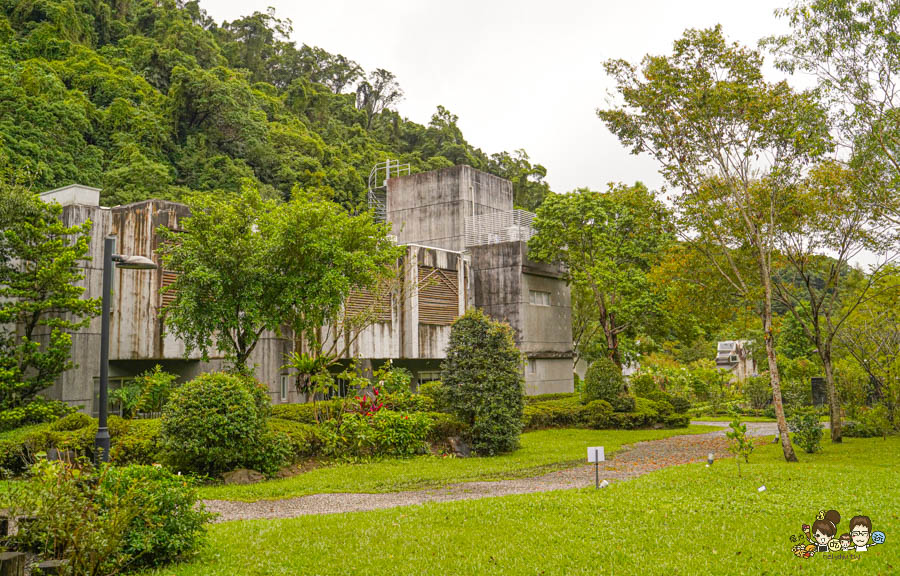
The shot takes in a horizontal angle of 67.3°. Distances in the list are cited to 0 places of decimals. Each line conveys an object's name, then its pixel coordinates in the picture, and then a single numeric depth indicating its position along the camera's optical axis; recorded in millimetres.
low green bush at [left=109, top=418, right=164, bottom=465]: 12930
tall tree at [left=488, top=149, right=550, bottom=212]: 55656
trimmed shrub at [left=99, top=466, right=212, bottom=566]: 6609
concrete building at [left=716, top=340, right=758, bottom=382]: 52281
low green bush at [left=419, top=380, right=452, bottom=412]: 18103
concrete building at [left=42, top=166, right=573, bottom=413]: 18812
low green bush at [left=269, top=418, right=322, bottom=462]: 14625
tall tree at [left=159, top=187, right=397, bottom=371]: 17516
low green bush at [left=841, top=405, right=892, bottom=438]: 19578
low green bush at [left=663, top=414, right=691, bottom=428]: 25872
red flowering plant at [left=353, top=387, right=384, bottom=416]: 16781
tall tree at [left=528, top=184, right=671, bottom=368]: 29094
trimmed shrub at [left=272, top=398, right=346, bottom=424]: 16844
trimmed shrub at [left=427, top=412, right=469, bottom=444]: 17422
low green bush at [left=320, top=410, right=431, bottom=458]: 15695
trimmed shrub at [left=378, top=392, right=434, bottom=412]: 17734
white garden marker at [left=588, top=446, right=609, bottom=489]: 10531
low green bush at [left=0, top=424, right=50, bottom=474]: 12773
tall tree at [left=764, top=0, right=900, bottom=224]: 15570
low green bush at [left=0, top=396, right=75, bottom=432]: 15109
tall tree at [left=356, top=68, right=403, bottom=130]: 72938
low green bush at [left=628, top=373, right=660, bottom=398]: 28095
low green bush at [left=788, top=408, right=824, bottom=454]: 16406
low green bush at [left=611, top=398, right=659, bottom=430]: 24797
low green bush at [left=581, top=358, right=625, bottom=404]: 25781
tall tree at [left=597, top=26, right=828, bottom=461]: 16266
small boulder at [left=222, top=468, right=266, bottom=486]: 12734
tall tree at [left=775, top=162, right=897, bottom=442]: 18109
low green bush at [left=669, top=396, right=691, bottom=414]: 27477
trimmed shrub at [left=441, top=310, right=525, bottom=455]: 17203
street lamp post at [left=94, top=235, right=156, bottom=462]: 9609
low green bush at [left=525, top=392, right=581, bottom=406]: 26819
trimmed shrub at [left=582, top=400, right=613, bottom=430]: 24891
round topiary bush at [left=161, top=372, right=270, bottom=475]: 12453
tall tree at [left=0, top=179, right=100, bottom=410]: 16094
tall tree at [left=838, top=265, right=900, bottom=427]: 19609
